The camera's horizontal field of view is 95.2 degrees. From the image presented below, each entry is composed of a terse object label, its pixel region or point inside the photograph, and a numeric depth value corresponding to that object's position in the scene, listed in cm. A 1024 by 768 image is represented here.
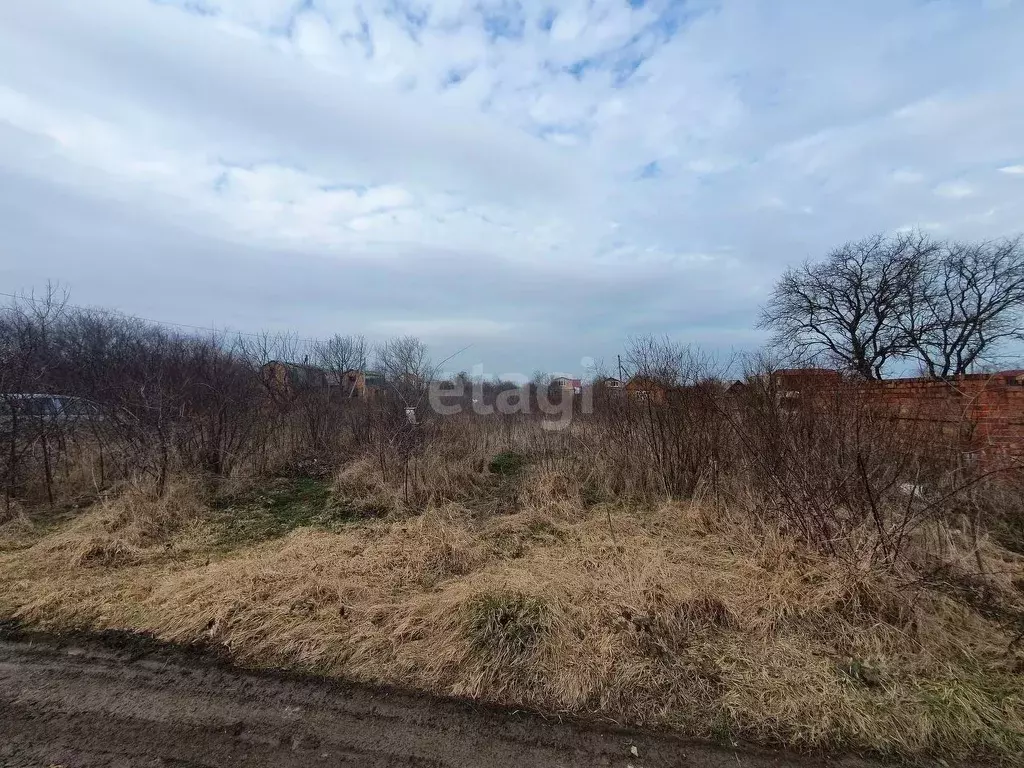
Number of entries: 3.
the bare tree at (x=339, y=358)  1309
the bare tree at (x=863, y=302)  2370
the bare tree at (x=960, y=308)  2184
